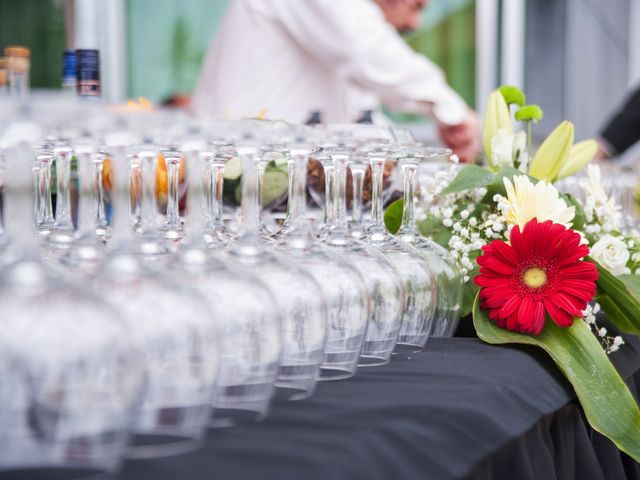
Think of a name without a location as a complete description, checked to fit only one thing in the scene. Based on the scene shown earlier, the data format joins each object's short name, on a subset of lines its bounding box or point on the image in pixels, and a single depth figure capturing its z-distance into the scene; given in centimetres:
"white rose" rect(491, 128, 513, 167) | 145
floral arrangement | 114
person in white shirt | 288
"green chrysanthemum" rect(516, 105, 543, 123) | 150
